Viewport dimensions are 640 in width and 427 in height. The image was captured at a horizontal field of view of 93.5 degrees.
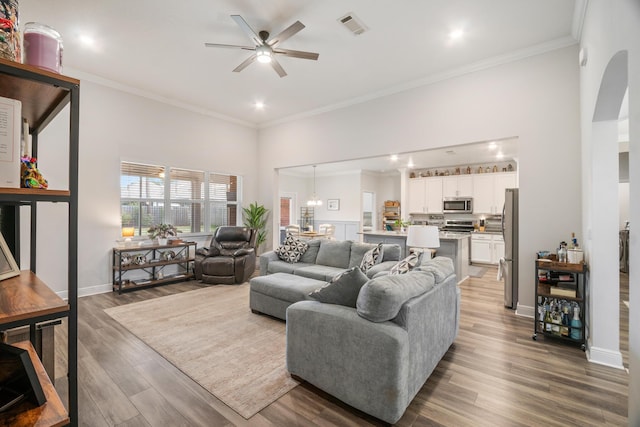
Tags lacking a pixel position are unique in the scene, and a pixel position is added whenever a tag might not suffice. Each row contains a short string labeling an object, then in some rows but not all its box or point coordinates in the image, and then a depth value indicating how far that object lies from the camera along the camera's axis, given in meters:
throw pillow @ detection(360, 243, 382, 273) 4.06
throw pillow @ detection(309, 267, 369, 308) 2.18
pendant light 9.98
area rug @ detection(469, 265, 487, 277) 6.46
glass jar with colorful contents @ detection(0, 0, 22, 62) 0.90
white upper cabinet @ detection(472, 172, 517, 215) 7.82
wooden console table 4.79
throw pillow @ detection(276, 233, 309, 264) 4.90
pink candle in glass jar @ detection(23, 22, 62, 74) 0.98
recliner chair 5.29
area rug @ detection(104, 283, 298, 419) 2.26
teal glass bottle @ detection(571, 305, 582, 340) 2.94
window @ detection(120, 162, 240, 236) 5.21
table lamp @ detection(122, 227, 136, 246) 4.88
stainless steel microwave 8.34
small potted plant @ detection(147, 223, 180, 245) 5.18
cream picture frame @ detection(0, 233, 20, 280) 1.28
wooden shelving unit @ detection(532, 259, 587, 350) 2.93
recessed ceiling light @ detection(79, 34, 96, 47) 3.50
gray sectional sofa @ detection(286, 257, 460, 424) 1.82
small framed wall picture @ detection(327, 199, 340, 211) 11.01
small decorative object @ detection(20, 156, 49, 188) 0.94
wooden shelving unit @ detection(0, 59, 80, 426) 0.88
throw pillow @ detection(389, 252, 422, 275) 2.67
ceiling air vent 3.10
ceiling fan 2.89
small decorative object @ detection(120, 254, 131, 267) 4.82
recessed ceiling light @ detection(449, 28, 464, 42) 3.34
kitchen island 5.48
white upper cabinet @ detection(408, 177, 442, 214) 8.93
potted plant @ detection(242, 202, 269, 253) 6.65
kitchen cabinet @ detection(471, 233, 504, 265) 7.60
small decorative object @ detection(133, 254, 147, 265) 4.95
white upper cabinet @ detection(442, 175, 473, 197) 8.40
